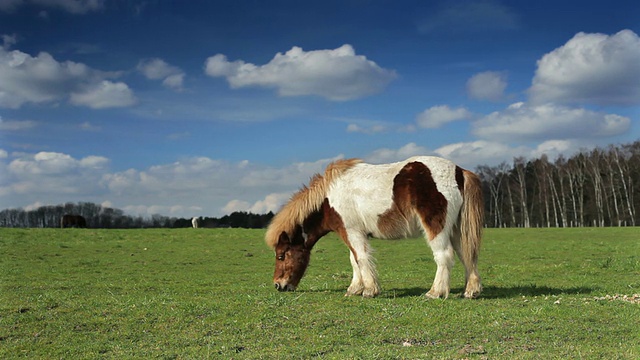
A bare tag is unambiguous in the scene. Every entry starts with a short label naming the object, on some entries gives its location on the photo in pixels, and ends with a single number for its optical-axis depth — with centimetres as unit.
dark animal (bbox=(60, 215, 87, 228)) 5419
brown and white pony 1101
